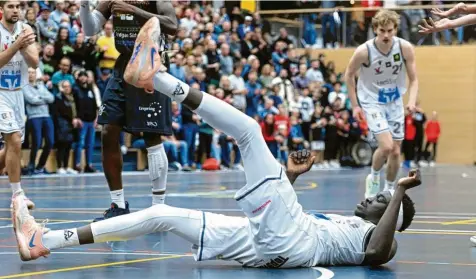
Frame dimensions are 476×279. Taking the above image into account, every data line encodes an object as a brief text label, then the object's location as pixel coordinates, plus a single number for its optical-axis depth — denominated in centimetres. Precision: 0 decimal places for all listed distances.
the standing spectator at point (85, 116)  2334
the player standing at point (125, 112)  1065
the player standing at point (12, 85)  1131
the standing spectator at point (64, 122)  2311
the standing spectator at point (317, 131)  3189
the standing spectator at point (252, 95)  2931
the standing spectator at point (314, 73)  3386
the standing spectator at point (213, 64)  2817
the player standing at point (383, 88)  1349
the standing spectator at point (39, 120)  2203
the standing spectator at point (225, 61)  2944
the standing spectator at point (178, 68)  2583
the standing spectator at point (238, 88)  2820
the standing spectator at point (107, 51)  2412
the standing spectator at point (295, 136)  3050
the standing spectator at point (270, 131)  2891
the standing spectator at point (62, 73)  2303
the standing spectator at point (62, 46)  2350
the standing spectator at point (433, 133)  3619
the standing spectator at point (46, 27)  2389
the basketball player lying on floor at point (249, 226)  732
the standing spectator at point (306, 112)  3169
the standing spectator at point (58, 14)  2445
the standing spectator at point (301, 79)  3306
